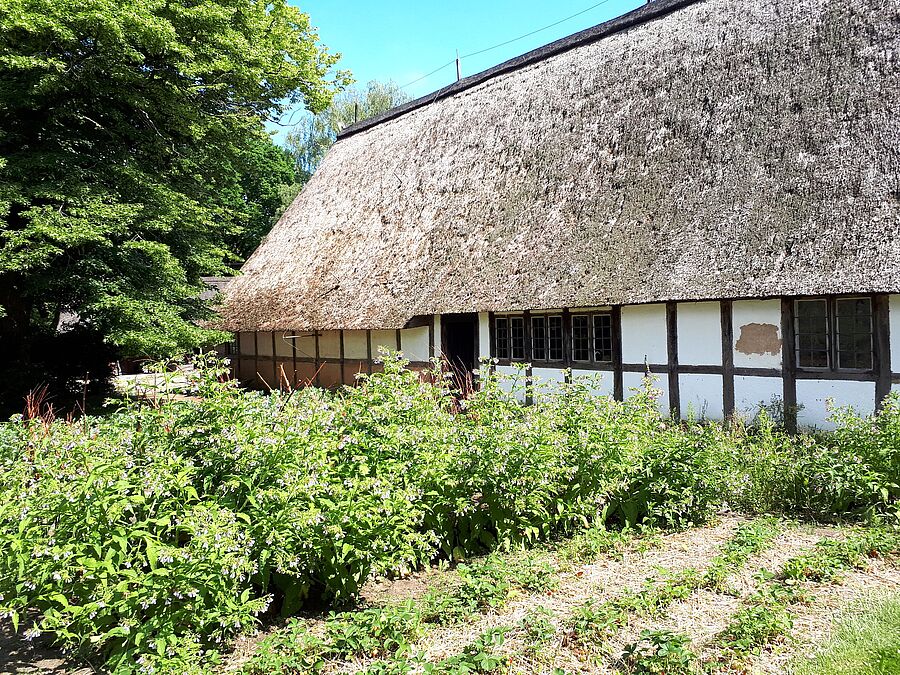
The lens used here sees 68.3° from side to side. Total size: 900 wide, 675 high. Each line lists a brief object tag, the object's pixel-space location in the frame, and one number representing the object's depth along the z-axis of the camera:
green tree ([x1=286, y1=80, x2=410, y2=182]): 36.47
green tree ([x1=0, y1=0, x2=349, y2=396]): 9.88
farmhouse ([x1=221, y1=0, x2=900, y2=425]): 8.03
